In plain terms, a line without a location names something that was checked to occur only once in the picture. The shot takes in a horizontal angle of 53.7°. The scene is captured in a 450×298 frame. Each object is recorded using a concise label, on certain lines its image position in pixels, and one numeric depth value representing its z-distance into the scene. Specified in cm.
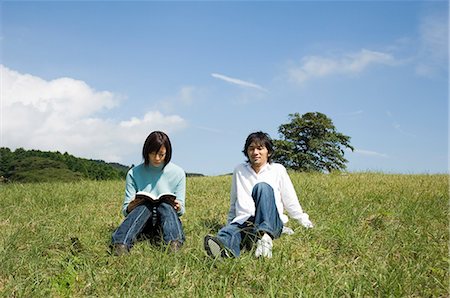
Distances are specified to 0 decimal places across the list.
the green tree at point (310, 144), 3878
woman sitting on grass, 496
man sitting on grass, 482
